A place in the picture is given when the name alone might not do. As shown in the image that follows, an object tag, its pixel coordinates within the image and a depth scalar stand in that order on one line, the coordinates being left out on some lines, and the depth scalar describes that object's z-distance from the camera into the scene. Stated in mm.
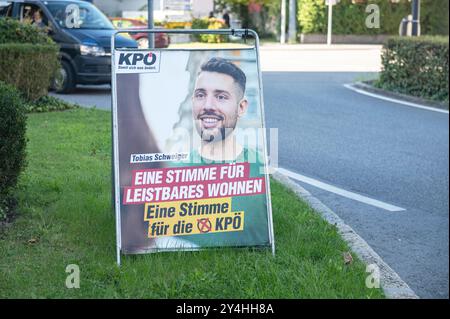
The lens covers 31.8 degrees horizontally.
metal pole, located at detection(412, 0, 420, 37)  19734
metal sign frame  5039
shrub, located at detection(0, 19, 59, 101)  12117
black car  16094
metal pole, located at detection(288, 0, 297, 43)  34219
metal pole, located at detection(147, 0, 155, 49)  8325
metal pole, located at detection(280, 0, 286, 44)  33969
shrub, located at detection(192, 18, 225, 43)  30562
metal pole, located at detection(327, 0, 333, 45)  33788
